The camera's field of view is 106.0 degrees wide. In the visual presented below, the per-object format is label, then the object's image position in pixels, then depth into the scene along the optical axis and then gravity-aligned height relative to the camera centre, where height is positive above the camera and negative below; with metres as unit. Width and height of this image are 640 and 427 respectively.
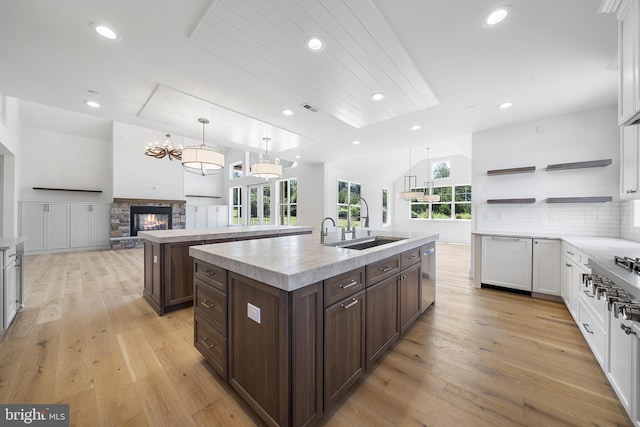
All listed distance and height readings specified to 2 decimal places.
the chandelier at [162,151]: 5.91 +1.47
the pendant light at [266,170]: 4.32 +0.73
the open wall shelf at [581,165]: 3.16 +0.65
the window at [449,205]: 8.76 +0.24
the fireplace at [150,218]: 7.75 -0.28
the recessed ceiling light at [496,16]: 1.60 +1.35
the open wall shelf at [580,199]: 3.16 +0.17
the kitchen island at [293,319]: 1.21 -0.66
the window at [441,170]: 9.07 +1.60
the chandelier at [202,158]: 3.20 +0.71
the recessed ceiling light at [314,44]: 1.82 +1.30
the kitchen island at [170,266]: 2.76 -0.67
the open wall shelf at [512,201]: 3.63 +0.17
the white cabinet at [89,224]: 6.97 -0.44
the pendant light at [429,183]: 9.24 +1.10
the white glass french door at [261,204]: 8.62 +0.23
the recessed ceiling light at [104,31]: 1.73 +1.33
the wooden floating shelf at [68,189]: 6.86 +0.60
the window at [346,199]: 7.80 +0.38
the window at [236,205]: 10.20 +0.22
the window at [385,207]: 9.96 +0.17
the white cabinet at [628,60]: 1.37 +0.93
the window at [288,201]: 8.00 +0.31
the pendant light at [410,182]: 9.60 +1.19
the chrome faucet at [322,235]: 2.25 -0.24
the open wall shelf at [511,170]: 3.64 +0.64
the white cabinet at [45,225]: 6.33 -0.43
